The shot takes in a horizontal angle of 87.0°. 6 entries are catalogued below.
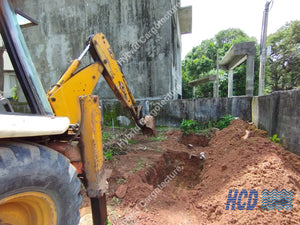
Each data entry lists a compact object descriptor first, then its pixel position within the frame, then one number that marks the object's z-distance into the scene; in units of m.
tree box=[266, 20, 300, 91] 16.73
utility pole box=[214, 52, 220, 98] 13.85
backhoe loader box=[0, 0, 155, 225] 0.89
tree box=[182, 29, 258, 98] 15.48
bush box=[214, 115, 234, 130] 5.88
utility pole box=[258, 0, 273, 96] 7.18
